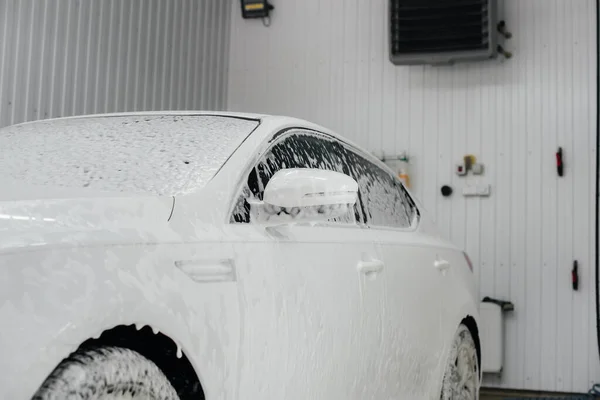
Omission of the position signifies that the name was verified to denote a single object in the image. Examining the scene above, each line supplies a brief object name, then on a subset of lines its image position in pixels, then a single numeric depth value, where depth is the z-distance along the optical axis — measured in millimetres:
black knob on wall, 5914
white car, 1156
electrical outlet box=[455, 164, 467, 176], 5875
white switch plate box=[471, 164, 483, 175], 5848
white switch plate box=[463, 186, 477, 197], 5855
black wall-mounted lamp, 6551
